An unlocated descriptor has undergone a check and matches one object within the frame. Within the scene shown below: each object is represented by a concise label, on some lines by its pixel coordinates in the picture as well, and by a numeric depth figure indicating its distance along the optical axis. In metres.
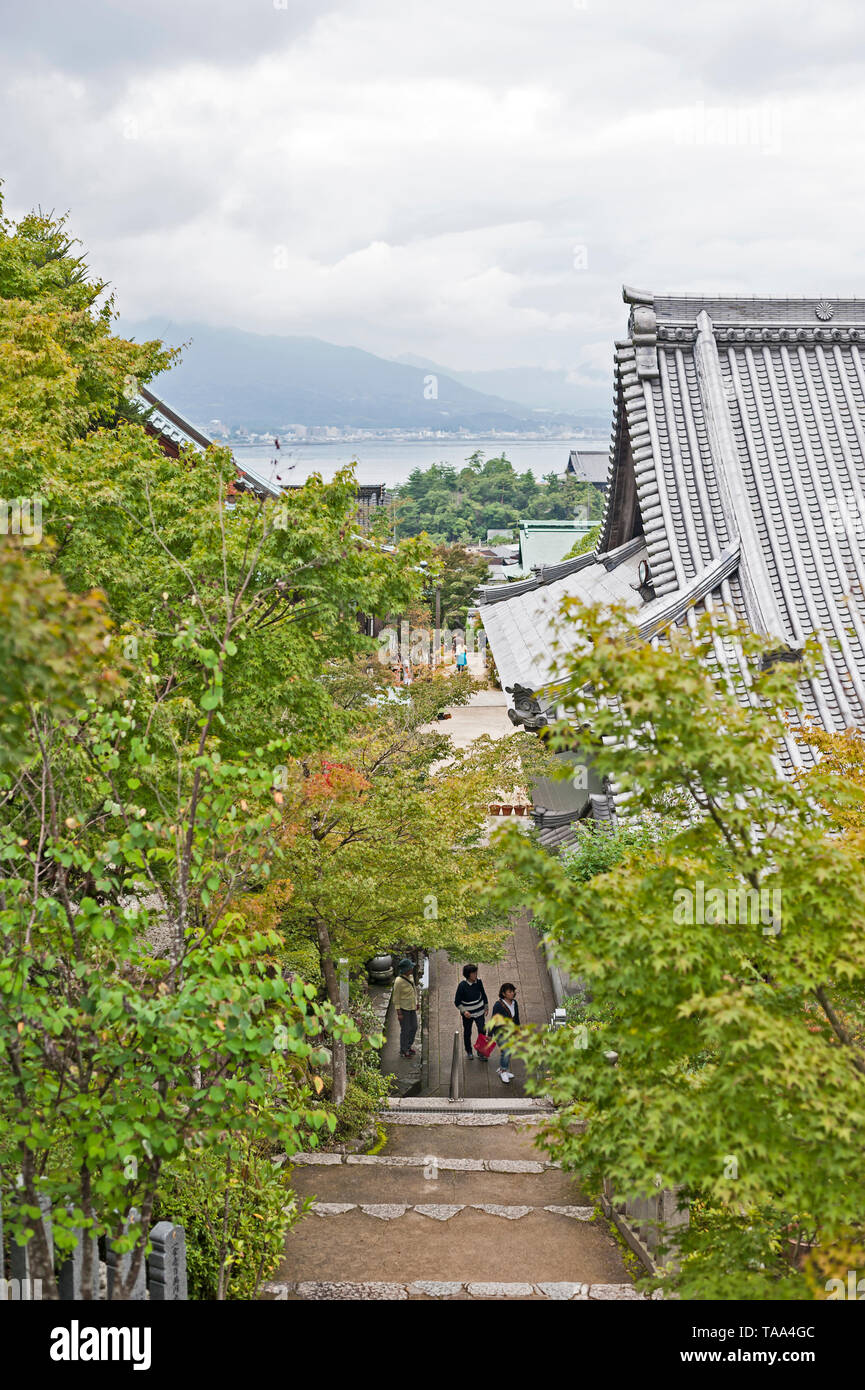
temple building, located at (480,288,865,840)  12.59
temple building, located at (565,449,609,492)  100.44
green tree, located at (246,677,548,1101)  13.40
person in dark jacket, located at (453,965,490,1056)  17.22
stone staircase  9.65
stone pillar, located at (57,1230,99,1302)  6.30
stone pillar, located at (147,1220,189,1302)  6.98
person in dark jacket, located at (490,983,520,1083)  16.42
